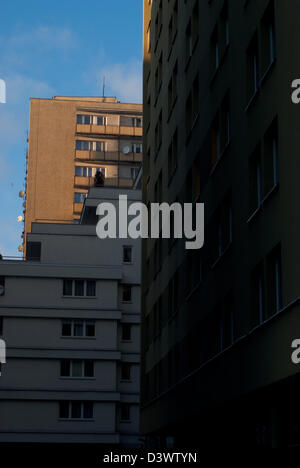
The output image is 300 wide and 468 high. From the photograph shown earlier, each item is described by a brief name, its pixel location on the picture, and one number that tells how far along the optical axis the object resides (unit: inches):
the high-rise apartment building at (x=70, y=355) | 2301.9
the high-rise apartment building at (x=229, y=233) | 734.5
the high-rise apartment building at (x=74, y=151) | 3572.8
